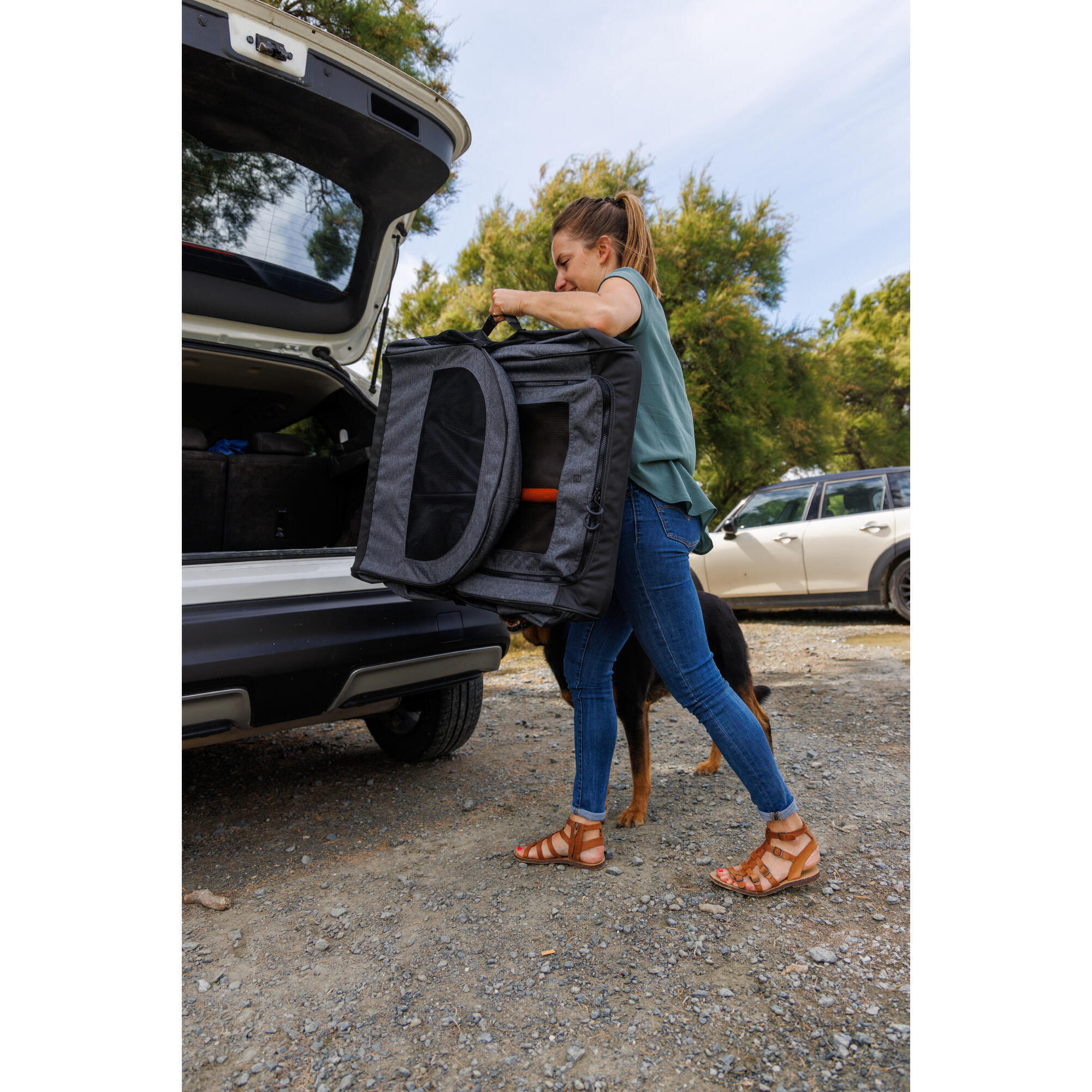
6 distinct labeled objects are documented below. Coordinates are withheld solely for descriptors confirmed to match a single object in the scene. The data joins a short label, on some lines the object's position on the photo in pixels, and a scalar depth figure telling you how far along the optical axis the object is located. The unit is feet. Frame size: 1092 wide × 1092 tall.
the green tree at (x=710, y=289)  32.86
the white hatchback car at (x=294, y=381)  6.98
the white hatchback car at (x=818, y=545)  23.08
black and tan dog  8.40
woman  6.05
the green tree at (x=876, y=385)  59.52
